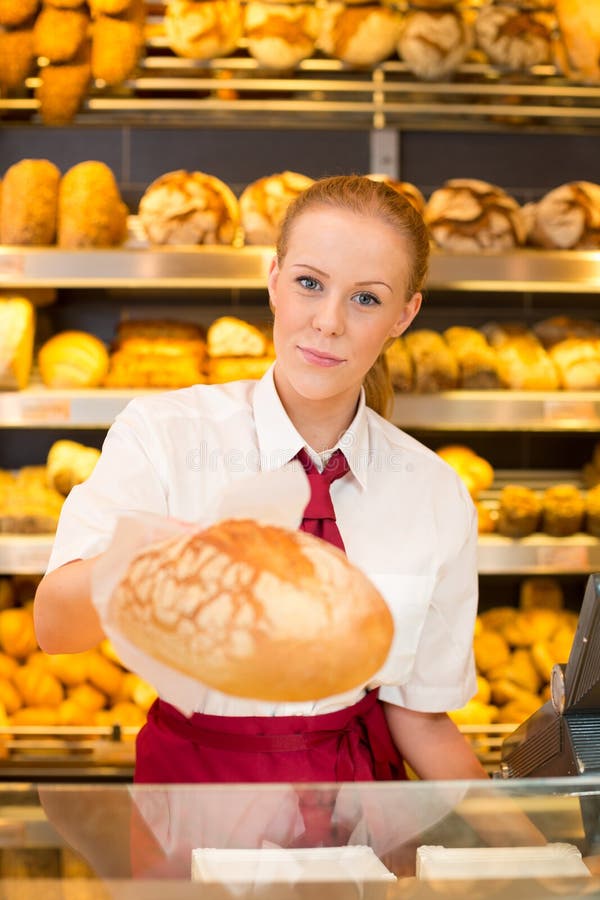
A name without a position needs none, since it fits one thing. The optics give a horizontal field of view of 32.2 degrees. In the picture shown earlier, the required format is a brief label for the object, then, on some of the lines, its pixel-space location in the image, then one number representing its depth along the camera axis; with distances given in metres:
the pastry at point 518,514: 2.46
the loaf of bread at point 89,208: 2.43
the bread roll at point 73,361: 2.46
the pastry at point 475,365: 2.54
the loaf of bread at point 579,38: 2.57
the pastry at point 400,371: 2.45
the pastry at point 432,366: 2.47
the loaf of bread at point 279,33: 2.55
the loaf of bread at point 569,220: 2.52
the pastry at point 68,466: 2.51
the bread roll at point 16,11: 2.57
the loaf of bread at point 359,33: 2.55
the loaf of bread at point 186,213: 2.42
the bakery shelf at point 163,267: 2.35
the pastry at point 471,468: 2.57
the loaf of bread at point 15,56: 2.59
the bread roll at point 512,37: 2.62
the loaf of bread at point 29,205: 2.43
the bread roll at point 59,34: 2.56
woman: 0.92
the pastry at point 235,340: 2.52
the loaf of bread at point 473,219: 2.47
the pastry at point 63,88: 2.59
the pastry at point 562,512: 2.50
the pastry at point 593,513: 2.50
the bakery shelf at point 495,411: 2.42
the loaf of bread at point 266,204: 2.43
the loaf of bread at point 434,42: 2.56
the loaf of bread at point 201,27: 2.52
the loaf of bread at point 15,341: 2.41
